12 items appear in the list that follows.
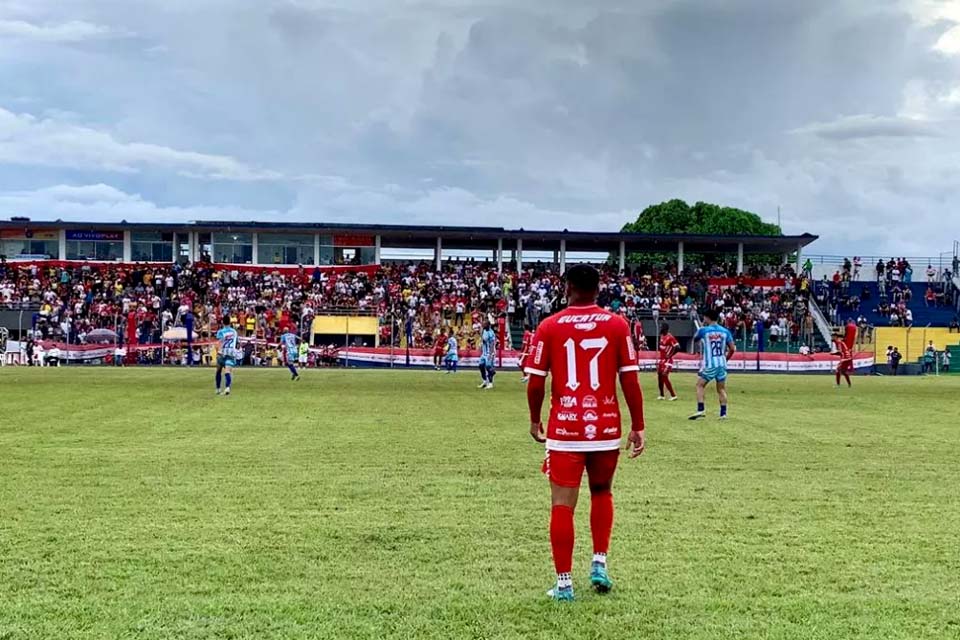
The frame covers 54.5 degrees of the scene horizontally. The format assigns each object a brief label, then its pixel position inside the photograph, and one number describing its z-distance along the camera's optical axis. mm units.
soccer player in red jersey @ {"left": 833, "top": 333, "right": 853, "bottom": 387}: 31828
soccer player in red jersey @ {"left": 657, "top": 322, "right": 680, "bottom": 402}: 23967
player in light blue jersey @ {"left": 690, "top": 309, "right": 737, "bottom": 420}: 18422
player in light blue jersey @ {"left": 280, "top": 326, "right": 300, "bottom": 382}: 31344
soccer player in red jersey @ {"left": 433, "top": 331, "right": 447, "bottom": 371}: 44375
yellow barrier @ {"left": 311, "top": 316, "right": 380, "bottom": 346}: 51812
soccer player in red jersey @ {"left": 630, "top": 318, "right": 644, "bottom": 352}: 45594
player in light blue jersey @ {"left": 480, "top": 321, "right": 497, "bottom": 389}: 29344
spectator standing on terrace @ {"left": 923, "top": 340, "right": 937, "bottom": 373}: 46094
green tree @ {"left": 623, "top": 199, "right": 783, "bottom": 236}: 99500
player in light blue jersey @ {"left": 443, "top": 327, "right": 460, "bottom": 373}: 39531
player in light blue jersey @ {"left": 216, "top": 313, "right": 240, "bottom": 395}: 23672
